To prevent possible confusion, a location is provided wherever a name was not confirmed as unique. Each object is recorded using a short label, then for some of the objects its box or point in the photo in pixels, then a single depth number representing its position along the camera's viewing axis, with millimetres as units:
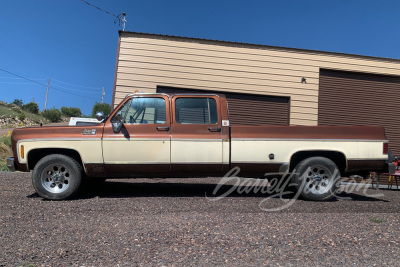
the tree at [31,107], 53141
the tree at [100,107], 59175
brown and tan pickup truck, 5109
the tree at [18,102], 55766
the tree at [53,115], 49500
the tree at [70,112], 60938
